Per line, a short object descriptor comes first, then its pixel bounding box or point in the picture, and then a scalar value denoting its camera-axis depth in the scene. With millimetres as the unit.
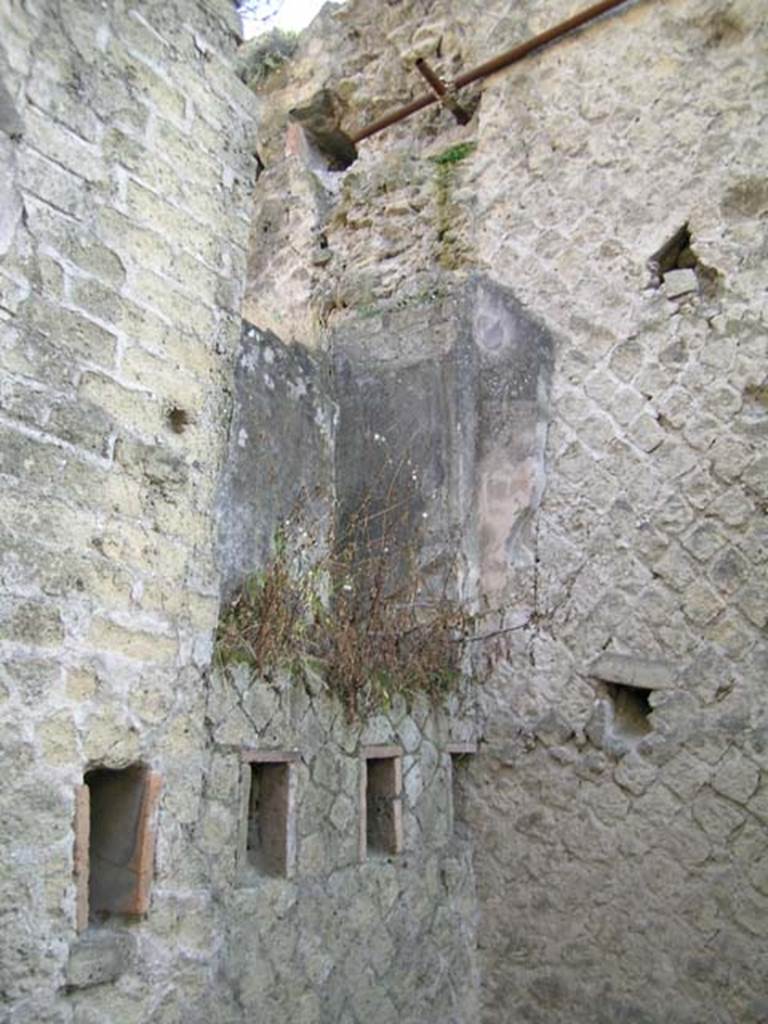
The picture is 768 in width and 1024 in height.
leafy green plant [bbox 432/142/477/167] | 5559
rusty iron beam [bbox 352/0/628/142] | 5059
